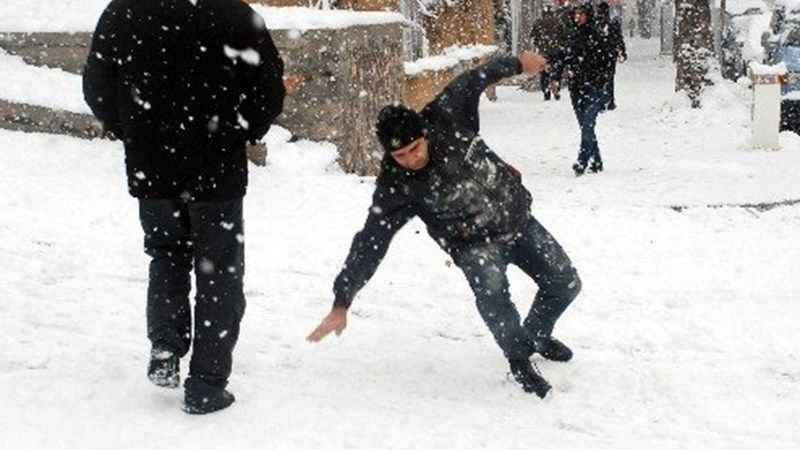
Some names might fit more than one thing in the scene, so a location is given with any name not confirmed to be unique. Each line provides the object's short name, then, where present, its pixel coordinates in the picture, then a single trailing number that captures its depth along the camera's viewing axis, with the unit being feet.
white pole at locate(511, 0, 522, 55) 89.45
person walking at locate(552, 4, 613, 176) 35.09
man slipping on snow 12.80
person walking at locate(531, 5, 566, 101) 71.82
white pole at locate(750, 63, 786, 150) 38.40
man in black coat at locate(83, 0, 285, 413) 11.16
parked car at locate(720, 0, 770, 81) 67.97
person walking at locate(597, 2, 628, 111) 35.81
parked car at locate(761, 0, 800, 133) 44.21
